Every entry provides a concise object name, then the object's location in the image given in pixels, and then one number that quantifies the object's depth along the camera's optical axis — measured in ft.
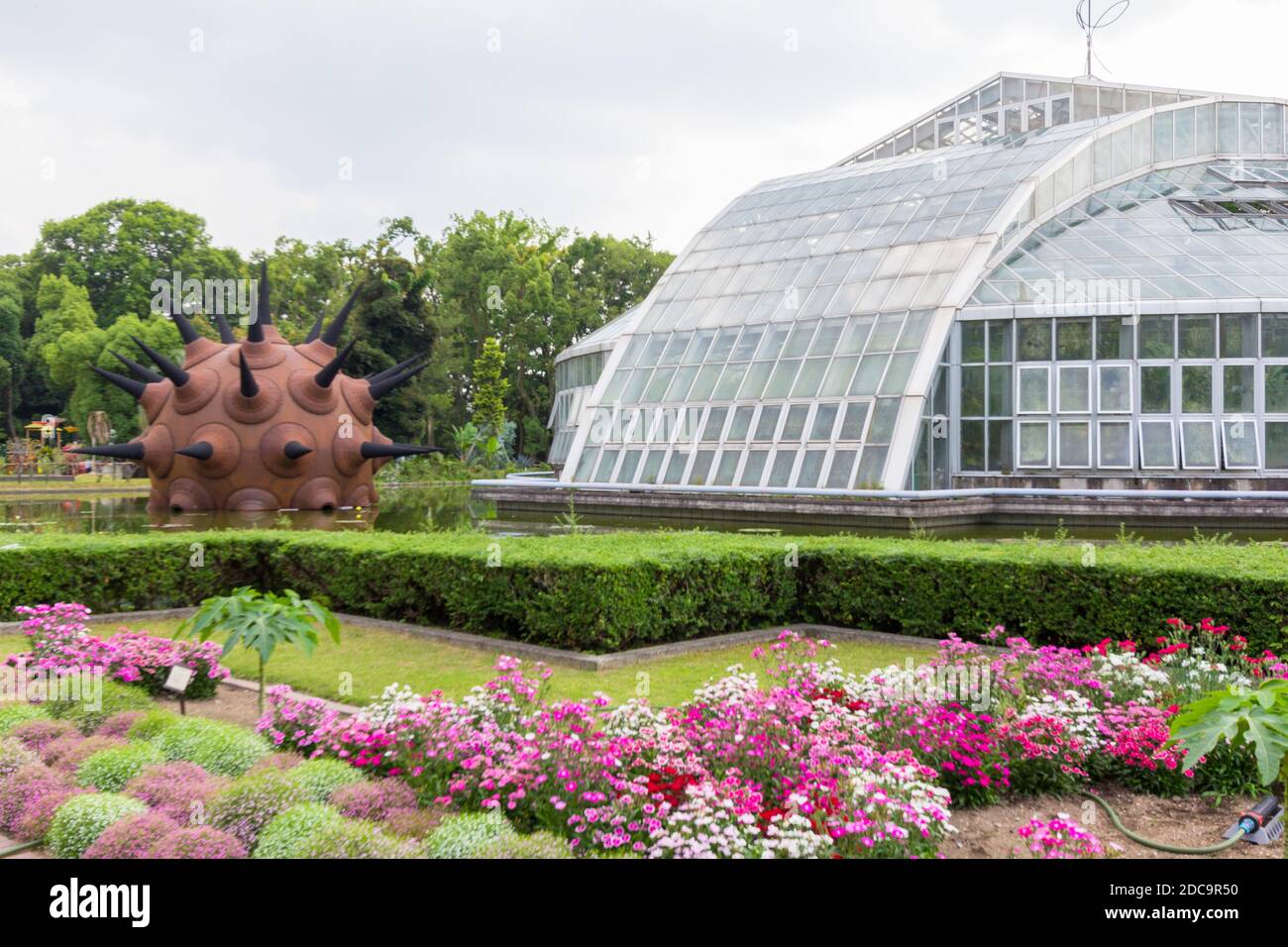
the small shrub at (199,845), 16.33
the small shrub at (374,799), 18.54
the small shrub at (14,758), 20.68
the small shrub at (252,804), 17.78
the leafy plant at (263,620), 25.66
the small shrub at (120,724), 23.90
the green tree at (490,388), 173.27
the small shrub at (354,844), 16.43
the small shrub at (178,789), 18.28
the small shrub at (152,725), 23.43
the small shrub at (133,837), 16.69
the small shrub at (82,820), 17.75
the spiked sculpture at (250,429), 81.25
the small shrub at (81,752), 21.18
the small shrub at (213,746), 21.70
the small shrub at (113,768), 20.30
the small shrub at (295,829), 16.71
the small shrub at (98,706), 24.57
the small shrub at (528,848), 16.22
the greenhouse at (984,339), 84.28
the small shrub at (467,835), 16.69
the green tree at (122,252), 236.22
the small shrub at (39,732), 22.43
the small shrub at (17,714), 23.32
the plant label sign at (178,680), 25.98
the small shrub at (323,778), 19.42
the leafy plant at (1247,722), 14.51
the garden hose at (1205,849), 17.79
